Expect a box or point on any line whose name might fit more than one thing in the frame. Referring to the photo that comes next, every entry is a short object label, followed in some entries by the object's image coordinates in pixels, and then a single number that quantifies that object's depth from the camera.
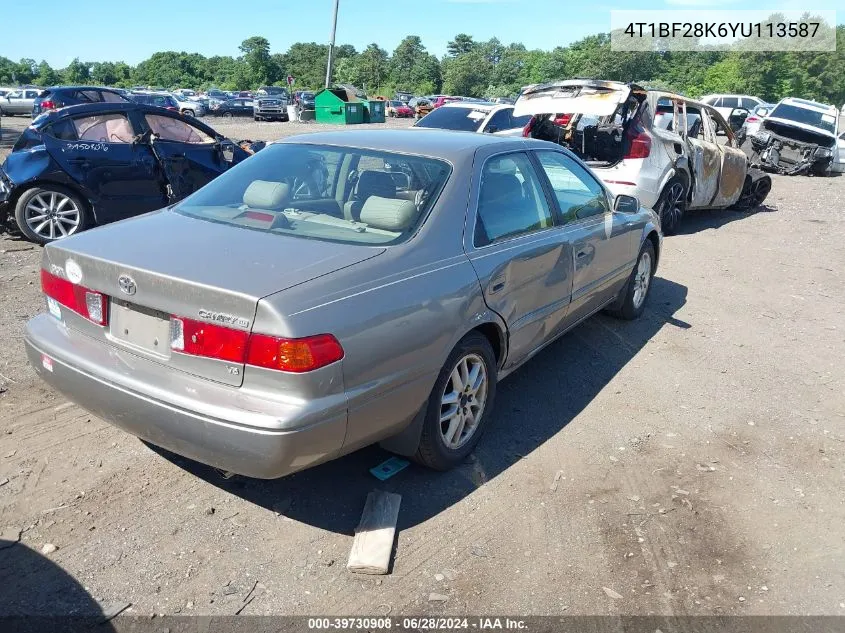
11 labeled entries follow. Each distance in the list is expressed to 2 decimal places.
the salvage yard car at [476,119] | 11.85
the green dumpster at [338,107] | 34.41
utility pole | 37.12
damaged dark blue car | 7.31
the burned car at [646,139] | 8.41
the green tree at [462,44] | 134.25
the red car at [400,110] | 47.31
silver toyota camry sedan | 2.54
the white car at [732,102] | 23.75
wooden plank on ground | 2.76
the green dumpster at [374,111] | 36.22
